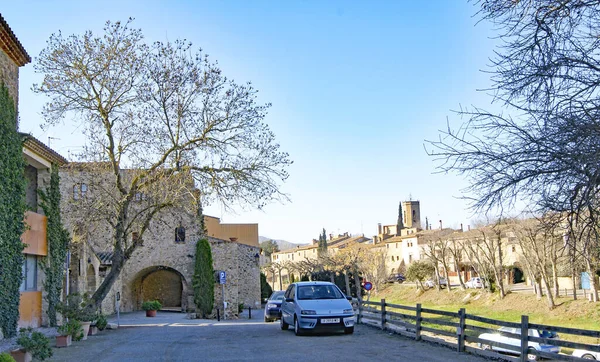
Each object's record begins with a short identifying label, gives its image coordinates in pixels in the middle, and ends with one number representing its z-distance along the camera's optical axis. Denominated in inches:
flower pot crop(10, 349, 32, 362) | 424.8
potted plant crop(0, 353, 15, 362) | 339.9
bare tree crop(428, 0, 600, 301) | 295.9
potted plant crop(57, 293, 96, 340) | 704.4
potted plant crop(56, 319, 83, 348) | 589.6
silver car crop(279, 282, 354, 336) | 620.7
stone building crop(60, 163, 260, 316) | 1157.7
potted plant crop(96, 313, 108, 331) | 782.2
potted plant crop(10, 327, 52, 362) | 430.9
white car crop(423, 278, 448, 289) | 2169.5
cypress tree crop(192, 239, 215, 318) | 1390.3
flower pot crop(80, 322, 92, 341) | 687.5
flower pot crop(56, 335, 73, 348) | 587.5
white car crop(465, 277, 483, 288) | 2183.4
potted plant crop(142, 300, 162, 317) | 1316.4
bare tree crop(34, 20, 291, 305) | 767.1
